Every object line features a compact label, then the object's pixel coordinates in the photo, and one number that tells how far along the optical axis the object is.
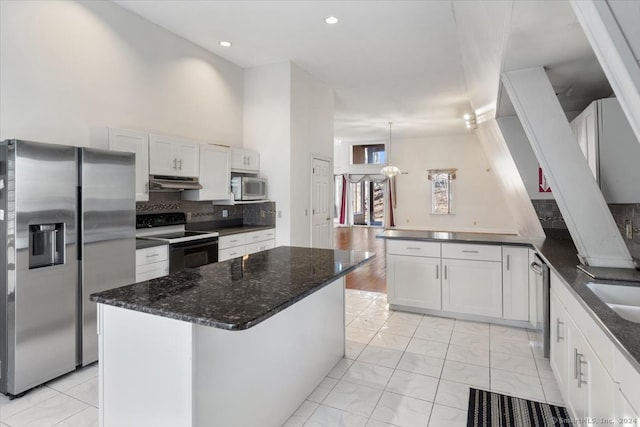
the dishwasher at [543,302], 2.77
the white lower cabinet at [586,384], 1.38
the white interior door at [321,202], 5.54
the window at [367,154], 11.91
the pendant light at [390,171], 9.27
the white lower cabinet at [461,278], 3.59
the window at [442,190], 10.81
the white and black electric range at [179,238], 3.54
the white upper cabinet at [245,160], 4.67
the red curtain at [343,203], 12.40
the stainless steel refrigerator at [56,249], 2.37
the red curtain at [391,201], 11.48
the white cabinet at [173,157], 3.60
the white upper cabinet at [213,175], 4.21
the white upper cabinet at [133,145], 3.22
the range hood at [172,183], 3.57
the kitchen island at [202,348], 1.43
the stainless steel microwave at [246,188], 4.61
